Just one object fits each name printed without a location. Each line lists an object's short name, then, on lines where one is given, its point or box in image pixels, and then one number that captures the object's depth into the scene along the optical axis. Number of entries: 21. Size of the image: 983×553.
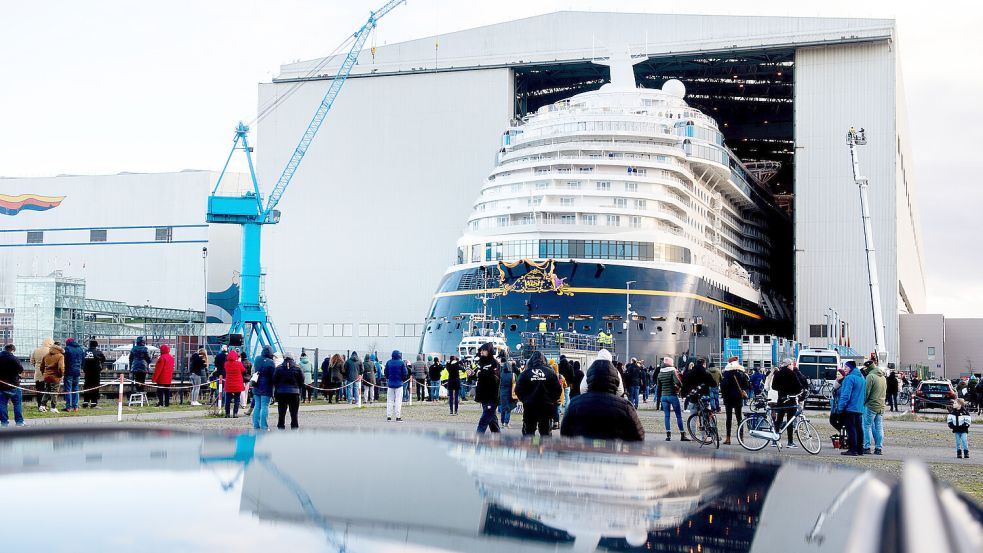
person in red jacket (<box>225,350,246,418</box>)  19.27
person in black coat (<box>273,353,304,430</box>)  16.05
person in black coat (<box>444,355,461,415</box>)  24.11
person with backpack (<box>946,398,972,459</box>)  15.96
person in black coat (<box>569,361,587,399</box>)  20.07
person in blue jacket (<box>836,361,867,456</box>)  15.89
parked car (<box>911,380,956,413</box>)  32.69
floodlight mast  37.97
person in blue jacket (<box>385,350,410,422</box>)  20.34
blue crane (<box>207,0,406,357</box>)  54.75
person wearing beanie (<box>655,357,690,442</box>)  17.75
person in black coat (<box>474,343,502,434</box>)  14.84
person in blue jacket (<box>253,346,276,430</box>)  16.41
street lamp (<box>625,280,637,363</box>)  45.01
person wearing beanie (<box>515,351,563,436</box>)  13.01
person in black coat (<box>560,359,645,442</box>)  6.83
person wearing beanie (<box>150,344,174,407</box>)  23.34
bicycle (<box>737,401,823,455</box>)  16.53
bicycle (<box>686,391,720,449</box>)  16.91
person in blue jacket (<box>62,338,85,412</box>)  20.27
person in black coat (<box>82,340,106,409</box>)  22.17
